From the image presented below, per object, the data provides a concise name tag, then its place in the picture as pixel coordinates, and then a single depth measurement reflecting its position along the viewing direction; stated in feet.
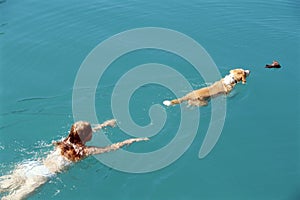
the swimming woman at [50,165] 19.35
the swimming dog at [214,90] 26.03
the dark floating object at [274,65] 30.57
